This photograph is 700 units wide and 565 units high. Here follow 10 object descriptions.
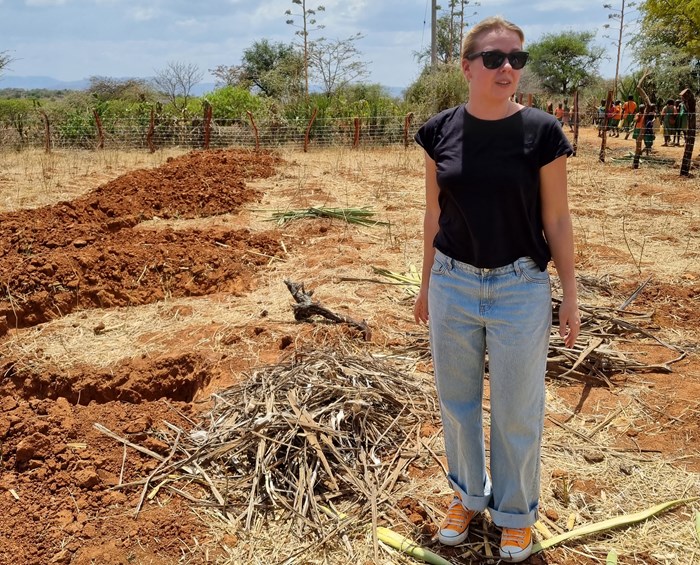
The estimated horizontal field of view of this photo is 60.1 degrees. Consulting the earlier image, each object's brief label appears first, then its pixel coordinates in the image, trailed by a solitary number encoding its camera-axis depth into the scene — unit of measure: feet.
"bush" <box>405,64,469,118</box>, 72.02
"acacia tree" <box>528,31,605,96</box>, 144.56
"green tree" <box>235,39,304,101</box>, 87.24
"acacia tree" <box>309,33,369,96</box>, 93.35
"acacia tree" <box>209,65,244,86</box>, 122.11
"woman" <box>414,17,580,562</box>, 6.18
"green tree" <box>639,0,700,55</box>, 56.80
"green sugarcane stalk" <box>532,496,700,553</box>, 8.04
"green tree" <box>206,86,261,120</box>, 65.05
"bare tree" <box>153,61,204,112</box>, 113.70
